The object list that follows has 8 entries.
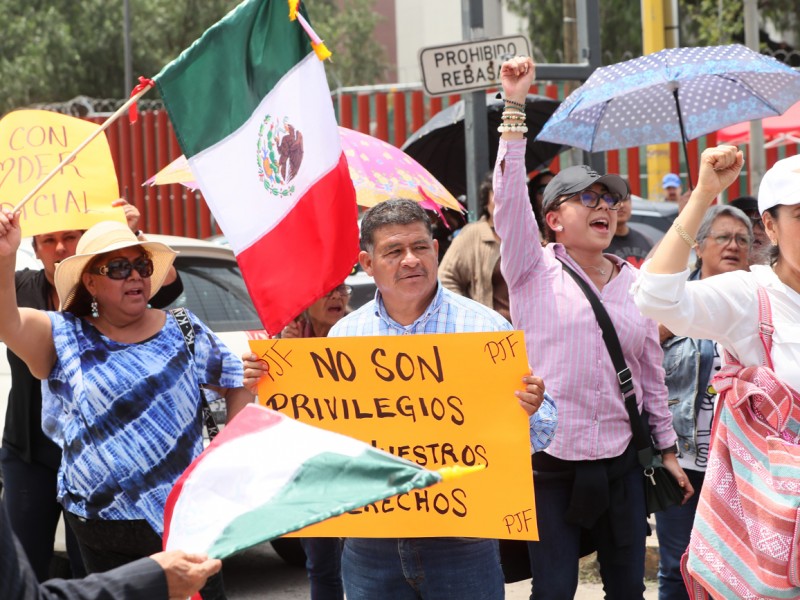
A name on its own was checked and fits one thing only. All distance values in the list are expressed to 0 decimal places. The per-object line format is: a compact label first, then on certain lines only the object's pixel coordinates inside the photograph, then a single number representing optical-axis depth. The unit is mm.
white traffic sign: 15117
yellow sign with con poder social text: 10453
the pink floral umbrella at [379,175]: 13203
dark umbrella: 19406
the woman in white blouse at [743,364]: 6668
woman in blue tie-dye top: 8609
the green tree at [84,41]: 60781
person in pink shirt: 9125
